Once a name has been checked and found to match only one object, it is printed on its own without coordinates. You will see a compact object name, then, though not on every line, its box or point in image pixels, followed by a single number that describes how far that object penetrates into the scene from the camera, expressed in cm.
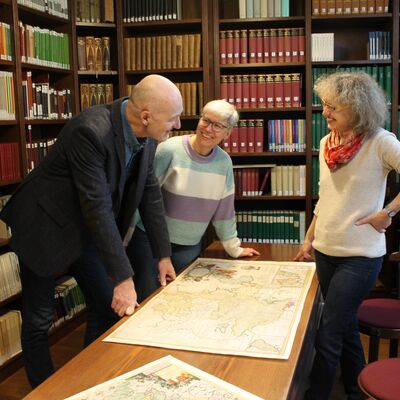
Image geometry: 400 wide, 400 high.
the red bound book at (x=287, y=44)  382
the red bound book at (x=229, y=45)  386
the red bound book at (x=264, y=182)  402
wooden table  118
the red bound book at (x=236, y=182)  400
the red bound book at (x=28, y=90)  322
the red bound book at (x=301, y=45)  380
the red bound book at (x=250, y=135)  395
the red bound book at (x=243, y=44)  386
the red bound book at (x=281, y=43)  383
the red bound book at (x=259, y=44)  385
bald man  168
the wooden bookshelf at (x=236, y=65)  369
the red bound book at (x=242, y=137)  396
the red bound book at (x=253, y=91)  391
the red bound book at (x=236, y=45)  386
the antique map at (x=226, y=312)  141
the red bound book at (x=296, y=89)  386
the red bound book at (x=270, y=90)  389
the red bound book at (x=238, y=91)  391
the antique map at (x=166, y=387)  114
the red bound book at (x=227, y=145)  396
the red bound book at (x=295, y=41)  381
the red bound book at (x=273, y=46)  384
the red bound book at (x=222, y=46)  387
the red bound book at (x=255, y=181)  401
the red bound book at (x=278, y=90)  388
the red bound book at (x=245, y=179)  401
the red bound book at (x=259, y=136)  395
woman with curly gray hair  189
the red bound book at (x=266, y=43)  385
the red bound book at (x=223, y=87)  391
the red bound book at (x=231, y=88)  391
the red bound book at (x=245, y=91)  391
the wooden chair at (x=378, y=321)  214
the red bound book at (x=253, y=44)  386
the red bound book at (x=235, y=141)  396
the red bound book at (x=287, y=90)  387
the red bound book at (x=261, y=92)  390
